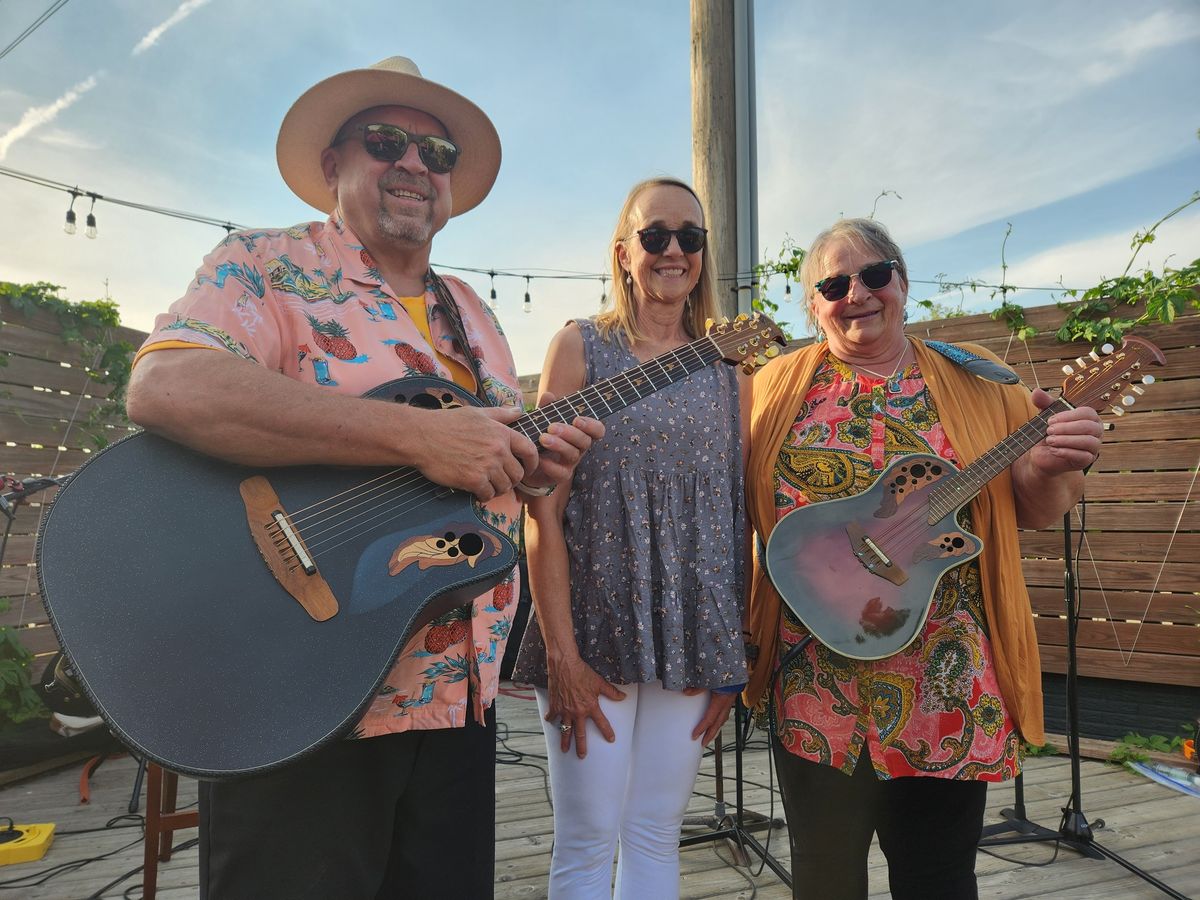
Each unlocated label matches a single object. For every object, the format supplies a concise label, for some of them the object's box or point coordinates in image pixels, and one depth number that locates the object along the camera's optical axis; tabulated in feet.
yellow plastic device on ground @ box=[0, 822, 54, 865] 9.38
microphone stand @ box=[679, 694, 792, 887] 8.60
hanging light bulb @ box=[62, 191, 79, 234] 19.76
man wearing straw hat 3.49
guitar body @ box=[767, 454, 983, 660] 5.07
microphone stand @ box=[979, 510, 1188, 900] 9.14
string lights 12.98
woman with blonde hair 5.13
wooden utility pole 13.03
